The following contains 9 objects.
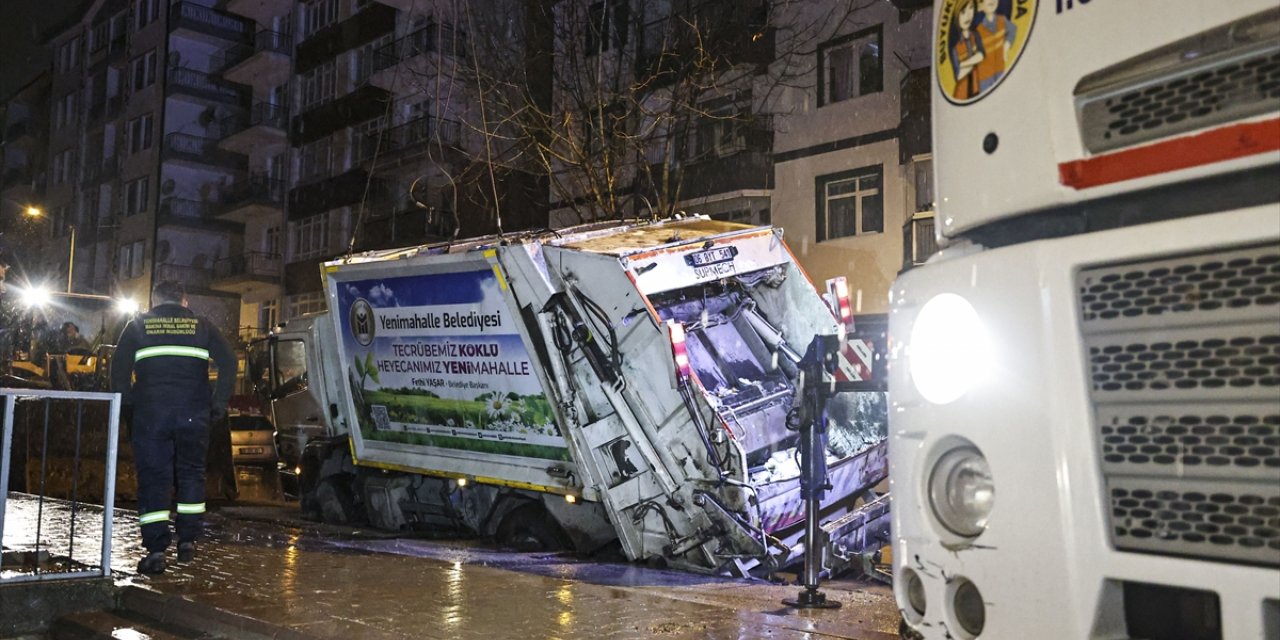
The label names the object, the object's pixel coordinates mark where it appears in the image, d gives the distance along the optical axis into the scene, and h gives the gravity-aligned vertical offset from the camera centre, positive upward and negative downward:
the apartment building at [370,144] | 26.50 +7.90
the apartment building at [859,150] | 18.59 +5.09
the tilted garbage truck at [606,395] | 7.02 +0.27
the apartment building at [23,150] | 52.44 +13.87
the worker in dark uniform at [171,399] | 6.76 +0.18
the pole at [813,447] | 5.57 -0.07
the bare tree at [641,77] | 16.39 +6.13
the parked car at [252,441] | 12.34 -0.14
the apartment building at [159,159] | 39.59 +10.25
